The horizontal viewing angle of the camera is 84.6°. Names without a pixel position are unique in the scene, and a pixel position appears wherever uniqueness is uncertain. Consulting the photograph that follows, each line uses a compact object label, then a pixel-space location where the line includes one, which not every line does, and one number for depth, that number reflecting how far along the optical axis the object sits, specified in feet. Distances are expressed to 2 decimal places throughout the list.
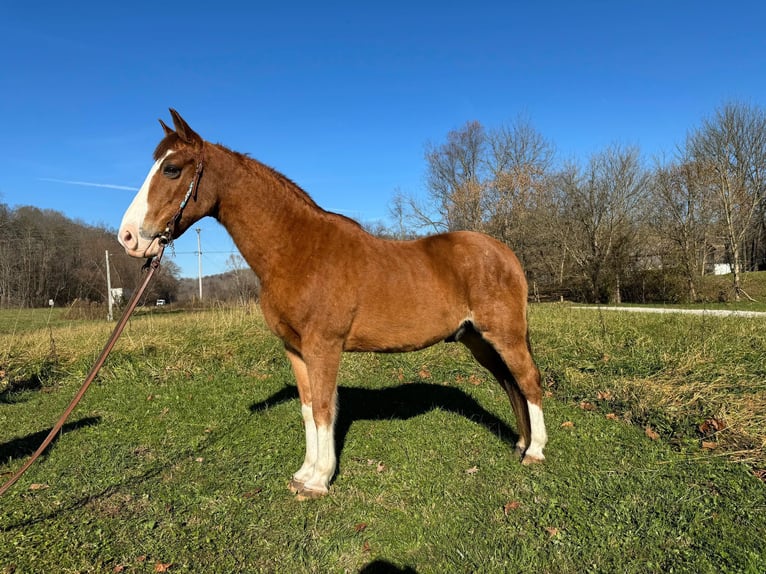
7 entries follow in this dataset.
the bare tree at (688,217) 63.62
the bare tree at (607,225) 71.72
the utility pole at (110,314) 56.73
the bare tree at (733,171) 61.11
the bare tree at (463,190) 78.54
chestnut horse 9.57
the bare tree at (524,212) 77.46
